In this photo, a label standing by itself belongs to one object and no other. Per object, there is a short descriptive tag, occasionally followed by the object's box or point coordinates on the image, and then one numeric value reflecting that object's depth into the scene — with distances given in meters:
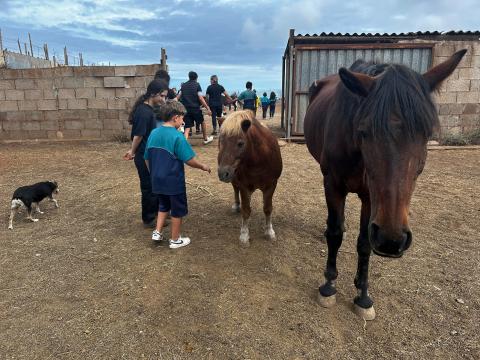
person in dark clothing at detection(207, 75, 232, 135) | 10.32
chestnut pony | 3.57
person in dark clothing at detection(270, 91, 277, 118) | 20.05
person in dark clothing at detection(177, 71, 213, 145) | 9.45
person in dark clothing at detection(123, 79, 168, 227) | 4.19
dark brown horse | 1.72
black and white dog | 4.45
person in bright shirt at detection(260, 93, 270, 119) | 19.75
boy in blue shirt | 3.59
